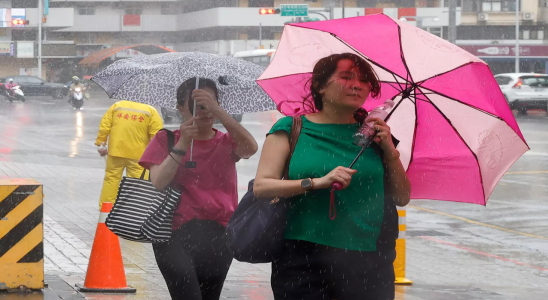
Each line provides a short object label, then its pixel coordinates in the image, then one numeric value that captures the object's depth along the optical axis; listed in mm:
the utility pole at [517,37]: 61406
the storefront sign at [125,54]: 76375
